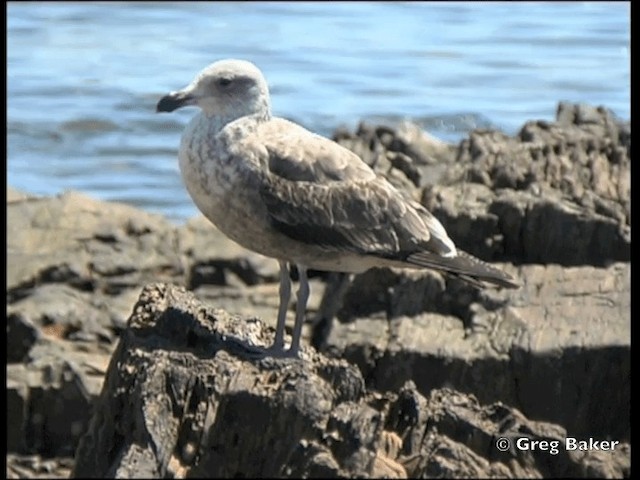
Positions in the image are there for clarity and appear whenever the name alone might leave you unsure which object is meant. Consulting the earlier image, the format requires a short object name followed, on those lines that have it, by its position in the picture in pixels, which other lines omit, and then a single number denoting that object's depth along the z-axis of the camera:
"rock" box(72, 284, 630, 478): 10.73
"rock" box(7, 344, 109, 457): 16.17
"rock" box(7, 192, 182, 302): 18.17
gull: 13.62
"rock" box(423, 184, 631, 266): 17.17
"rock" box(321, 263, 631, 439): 15.77
